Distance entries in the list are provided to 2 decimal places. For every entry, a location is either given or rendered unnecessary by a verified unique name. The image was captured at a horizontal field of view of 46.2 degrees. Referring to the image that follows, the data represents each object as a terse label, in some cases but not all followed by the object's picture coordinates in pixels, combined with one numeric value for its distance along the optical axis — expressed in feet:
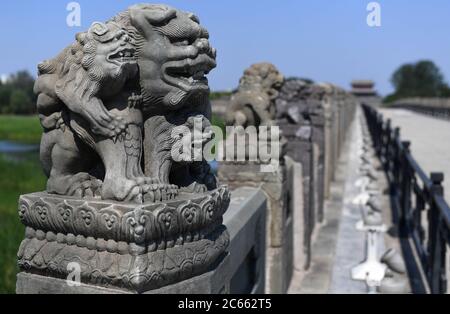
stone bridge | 6.52
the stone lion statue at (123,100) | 6.59
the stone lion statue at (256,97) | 15.89
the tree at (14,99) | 146.41
